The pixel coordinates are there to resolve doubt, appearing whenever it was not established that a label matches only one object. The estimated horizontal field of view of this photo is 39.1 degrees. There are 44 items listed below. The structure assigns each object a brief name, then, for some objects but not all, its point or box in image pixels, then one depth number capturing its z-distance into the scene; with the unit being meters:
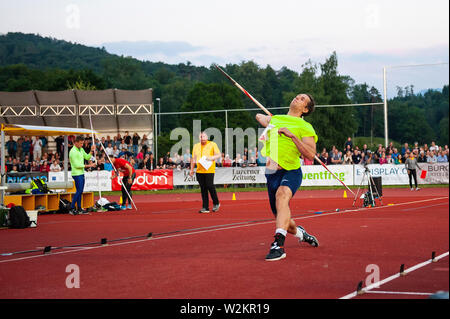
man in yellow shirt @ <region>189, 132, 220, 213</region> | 17.47
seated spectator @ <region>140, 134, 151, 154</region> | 35.78
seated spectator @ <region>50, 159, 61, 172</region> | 31.62
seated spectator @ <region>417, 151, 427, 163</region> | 33.00
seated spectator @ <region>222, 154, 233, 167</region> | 33.59
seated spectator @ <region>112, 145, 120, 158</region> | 33.94
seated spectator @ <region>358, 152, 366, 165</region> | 31.99
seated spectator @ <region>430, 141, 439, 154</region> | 33.22
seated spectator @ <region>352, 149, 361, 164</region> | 32.75
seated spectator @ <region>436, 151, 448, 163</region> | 32.78
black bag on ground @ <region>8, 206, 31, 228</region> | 14.34
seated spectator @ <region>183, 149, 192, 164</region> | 34.37
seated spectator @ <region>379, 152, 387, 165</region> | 32.88
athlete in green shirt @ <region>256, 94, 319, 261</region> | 7.91
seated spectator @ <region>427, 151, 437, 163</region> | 32.84
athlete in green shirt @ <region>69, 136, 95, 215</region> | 18.66
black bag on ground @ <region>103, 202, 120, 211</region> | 20.98
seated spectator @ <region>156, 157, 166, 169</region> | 34.13
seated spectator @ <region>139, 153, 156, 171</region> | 33.25
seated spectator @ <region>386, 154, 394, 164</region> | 33.03
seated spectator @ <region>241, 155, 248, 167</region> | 33.06
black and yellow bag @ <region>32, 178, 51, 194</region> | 19.80
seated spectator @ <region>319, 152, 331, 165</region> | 33.84
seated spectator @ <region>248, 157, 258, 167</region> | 33.12
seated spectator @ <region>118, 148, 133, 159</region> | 28.85
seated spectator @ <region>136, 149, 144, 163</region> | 34.03
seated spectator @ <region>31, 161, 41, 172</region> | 32.36
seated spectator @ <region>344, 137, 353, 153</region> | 33.81
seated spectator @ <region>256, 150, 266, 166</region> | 32.54
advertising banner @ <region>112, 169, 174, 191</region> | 33.44
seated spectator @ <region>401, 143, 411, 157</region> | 32.23
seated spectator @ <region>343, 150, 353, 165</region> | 32.81
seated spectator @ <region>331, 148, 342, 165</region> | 33.38
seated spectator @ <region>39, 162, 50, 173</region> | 32.44
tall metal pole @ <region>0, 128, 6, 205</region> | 16.09
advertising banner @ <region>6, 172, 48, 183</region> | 20.83
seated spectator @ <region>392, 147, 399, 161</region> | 33.25
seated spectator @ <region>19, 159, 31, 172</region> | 31.88
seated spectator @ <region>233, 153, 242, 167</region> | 33.02
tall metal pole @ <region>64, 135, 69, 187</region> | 21.70
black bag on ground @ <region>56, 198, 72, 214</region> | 20.44
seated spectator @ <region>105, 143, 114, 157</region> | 33.88
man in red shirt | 20.97
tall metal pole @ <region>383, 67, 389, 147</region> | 33.62
